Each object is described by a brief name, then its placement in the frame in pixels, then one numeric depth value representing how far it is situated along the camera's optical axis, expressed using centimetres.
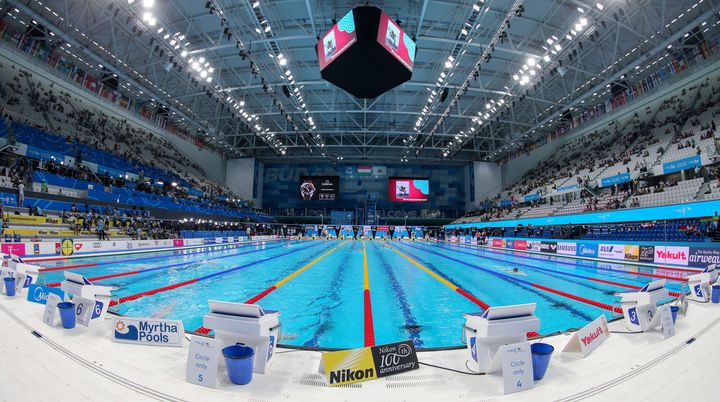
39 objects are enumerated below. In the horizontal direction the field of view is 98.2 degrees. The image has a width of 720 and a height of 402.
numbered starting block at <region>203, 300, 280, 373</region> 244
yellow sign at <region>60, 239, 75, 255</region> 1127
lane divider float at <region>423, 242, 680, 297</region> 688
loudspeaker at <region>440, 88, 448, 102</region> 1998
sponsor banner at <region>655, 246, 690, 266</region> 1016
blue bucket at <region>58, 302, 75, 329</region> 331
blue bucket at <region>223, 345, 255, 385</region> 222
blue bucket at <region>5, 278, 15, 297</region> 464
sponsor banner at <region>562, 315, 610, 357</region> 277
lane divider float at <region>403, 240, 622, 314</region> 502
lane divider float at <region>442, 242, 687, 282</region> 780
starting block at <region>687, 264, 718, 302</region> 507
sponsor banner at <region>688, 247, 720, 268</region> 907
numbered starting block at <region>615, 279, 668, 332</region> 349
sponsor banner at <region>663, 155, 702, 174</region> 1609
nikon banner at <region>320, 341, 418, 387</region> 232
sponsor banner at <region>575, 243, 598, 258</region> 1365
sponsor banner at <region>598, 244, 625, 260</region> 1233
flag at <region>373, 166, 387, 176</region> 4116
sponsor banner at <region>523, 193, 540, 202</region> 2824
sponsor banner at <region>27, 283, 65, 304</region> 443
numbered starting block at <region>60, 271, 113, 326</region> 341
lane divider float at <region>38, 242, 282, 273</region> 797
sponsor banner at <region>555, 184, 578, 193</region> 2429
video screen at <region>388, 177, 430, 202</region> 3847
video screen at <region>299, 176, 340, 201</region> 3812
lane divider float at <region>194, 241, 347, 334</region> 365
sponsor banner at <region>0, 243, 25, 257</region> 947
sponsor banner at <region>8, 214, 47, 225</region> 1251
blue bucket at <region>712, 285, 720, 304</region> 496
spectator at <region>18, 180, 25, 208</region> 1345
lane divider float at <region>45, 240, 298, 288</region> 703
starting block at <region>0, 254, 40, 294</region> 493
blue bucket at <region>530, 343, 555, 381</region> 235
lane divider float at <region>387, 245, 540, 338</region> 519
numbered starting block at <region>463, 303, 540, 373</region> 246
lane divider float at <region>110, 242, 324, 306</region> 526
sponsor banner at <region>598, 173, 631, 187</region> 2009
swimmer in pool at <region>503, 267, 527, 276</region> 895
